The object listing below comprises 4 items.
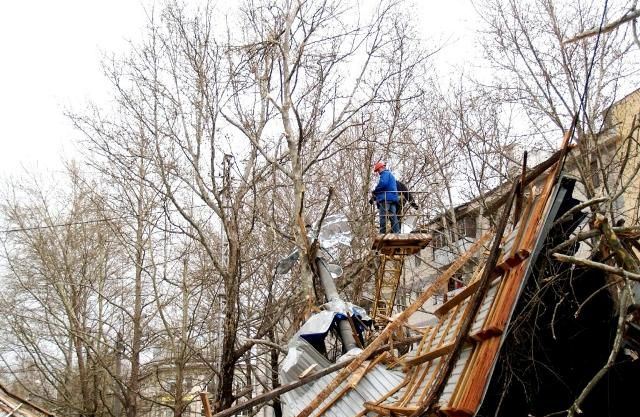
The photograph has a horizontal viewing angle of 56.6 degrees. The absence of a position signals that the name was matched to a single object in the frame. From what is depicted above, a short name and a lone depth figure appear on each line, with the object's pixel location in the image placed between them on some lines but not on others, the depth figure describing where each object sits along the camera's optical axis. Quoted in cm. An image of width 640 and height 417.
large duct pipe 1032
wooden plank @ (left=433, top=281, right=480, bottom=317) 686
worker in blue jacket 1236
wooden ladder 1273
